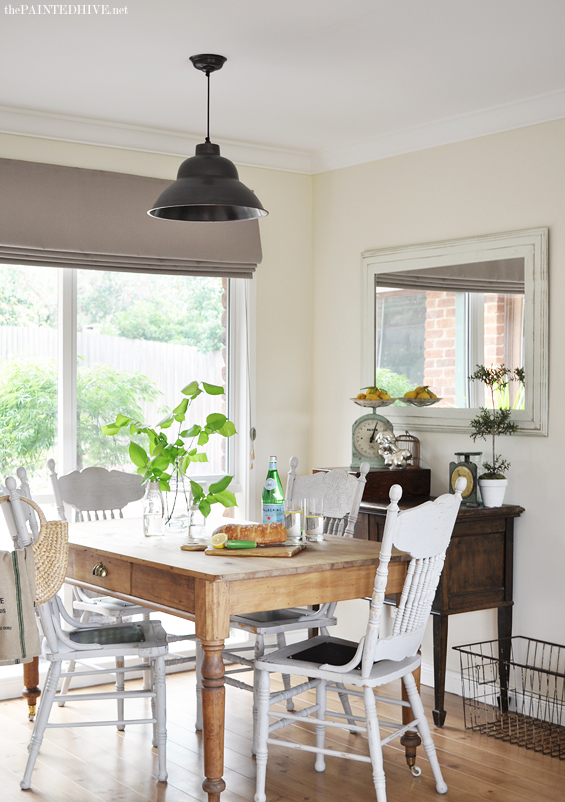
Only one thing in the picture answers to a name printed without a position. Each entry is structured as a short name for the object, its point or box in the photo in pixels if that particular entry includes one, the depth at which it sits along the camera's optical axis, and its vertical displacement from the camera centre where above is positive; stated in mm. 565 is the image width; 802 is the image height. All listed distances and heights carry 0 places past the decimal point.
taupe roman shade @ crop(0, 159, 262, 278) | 4133 +736
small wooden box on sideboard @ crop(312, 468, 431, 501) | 4129 -469
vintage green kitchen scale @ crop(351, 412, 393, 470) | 4352 -279
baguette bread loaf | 3113 -529
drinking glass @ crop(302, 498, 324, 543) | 3248 -523
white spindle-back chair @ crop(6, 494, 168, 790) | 3064 -931
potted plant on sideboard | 3912 -190
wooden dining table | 2643 -634
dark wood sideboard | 3773 -776
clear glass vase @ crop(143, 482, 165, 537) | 3348 -488
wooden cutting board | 2945 -565
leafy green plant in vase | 3320 -312
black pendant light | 2998 +653
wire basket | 3723 -1362
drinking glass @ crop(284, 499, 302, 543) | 3188 -514
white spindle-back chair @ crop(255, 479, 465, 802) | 2721 -889
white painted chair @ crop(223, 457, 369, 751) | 3371 -610
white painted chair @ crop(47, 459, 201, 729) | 3840 -508
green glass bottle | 3254 -430
